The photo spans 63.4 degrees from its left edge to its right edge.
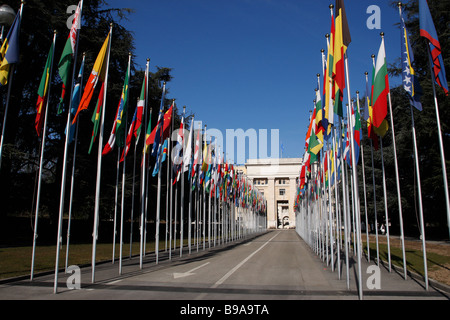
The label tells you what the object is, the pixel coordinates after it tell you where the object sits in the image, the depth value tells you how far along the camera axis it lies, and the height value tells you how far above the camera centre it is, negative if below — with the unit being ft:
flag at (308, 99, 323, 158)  50.50 +9.76
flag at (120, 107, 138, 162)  52.26 +11.64
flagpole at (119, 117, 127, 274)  43.00 -2.54
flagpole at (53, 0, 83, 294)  30.71 +0.81
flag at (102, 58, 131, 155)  47.65 +12.34
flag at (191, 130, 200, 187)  74.66 +12.19
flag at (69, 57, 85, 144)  42.49 +13.74
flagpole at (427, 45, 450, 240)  28.25 +4.41
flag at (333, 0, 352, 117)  31.60 +14.40
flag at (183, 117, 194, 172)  68.83 +10.90
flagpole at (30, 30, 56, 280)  36.75 +4.68
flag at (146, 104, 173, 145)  57.52 +14.24
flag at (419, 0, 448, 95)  30.68 +14.14
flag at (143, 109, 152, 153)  55.67 +11.80
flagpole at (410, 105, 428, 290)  31.42 -0.64
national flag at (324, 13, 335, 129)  36.32 +12.81
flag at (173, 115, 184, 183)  66.95 +10.86
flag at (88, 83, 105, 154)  43.80 +12.29
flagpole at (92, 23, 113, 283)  37.62 +1.87
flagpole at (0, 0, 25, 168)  38.18 +14.76
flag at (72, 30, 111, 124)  40.81 +15.99
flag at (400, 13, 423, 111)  33.78 +12.71
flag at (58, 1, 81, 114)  39.04 +17.34
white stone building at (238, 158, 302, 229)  368.48 +35.76
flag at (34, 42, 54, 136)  40.45 +13.67
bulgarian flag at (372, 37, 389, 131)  34.30 +11.71
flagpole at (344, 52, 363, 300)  26.43 +1.73
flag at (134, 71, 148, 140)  51.17 +14.64
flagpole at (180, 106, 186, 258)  69.39 +9.34
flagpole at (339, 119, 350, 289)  33.71 +0.95
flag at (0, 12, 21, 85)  37.88 +16.88
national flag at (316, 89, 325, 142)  45.24 +11.85
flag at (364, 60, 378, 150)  47.73 +12.66
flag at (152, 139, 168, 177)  57.00 +9.74
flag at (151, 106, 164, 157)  54.29 +11.82
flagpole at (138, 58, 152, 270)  48.58 +8.18
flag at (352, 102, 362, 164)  45.09 +10.86
